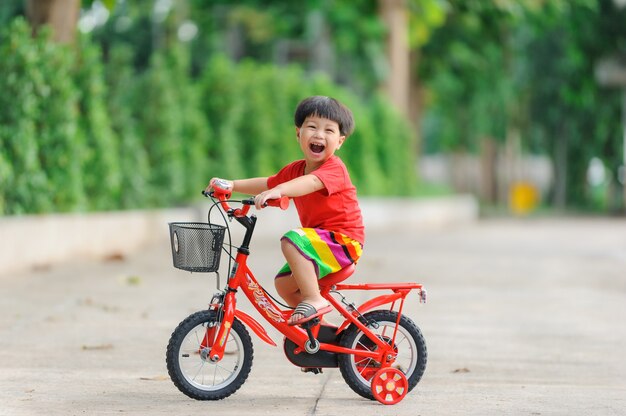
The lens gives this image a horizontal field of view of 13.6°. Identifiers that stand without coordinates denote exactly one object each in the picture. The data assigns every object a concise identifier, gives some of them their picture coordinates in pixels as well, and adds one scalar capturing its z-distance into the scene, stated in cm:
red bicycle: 1235
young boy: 1218
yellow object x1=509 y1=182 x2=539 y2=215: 10061
